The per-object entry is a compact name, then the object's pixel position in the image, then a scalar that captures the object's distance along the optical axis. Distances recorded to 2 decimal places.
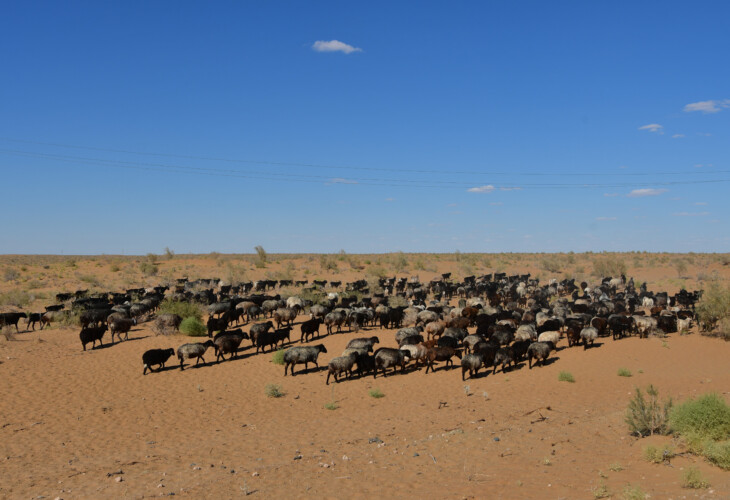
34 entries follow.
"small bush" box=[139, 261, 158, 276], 48.54
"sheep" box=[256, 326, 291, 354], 17.69
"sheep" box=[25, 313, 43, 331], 21.97
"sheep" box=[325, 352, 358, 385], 14.55
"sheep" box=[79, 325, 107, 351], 18.17
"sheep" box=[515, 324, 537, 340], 16.44
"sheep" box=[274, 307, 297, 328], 21.23
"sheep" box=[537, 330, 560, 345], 16.38
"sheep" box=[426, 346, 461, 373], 15.01
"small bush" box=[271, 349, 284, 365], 16.61
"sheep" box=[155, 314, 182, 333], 20.33
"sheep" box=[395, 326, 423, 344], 17.11
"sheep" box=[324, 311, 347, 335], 20.30
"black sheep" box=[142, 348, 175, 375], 15.49
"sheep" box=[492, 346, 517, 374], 14.42
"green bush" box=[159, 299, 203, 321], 22.17
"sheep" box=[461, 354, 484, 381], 13.91
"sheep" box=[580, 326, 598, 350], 16.44
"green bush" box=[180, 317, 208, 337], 20.61
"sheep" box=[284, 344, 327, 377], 15.44
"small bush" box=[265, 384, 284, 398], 13.42
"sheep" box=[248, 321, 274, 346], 18.35
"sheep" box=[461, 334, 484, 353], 15.85
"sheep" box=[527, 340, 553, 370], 14.59
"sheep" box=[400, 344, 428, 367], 15.41
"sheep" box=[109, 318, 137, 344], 19.77
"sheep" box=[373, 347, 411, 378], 14.58
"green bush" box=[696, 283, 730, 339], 17.60
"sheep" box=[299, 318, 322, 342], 18.88
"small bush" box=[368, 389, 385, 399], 13.08
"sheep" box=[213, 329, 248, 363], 17.05
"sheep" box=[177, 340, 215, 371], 15.77
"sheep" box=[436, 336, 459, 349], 15.70
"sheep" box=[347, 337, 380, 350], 16.48
